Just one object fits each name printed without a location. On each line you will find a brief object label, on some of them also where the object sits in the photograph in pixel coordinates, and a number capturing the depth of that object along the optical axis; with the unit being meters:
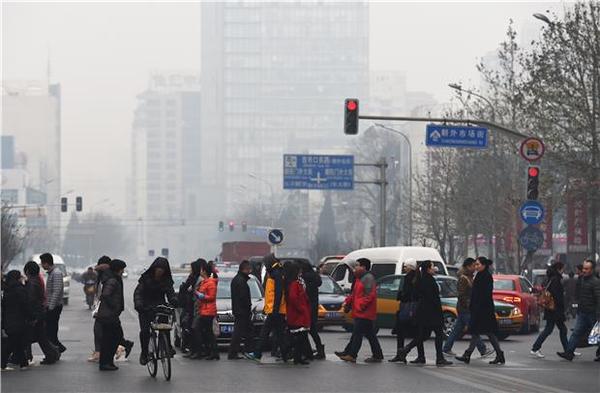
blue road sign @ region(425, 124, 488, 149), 45.50
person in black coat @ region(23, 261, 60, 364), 22.50
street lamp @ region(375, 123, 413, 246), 74.60
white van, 40.81
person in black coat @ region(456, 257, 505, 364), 24.53
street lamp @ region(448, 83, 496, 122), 56.42
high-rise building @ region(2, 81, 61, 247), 187.90
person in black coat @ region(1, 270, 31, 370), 22.03
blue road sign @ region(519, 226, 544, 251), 36.81
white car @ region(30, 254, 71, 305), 63.12
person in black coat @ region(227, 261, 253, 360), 24.77
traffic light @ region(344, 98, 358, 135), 38.62
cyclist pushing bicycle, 21.19
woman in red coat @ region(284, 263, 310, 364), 23.92
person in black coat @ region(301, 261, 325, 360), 25.29
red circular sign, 36.91
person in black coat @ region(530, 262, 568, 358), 26.53
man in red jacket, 24.17
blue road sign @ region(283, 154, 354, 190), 72.38
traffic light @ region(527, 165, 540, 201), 36.81
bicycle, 20.45
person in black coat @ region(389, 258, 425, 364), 24.11
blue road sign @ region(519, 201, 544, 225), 36.25
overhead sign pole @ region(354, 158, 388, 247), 66.19
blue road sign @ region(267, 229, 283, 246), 52.91
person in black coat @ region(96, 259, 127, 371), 22.20
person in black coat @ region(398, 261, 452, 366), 23.81
